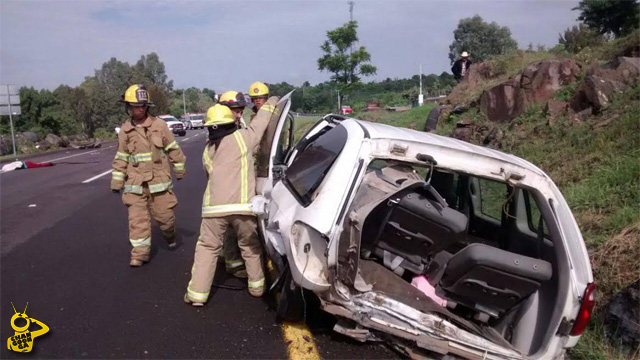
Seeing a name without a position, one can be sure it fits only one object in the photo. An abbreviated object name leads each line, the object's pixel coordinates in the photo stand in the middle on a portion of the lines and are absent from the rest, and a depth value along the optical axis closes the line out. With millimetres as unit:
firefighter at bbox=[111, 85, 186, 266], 5520
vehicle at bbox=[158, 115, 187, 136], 39031
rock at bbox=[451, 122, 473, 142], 11027
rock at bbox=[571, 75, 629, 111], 7996
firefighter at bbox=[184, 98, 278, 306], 4398
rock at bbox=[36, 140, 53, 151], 27109
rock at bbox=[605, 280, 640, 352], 3623
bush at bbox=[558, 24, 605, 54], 15550
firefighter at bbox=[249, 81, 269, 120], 5828
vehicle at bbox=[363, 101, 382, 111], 26803
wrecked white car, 3127
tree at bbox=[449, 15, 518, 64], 42188
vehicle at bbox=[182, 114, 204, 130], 52141
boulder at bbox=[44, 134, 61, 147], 28391
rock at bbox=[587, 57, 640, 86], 8203
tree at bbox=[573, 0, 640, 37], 20312
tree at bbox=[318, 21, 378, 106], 26950
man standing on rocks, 15195
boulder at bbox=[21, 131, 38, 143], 28212
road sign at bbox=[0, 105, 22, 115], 24922
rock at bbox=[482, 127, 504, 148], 9445
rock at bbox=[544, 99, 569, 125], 8828
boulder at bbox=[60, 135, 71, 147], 28881
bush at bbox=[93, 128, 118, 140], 41062
